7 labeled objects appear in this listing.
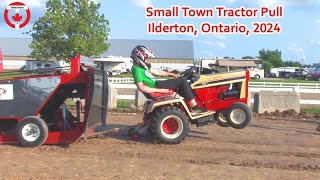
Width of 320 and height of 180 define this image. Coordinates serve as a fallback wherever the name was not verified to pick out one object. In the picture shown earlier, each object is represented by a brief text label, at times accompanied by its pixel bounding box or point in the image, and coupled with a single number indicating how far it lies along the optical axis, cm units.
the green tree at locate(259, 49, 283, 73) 11412
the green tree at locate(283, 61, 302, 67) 11952
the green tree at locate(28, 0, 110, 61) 4216
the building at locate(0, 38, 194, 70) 9200
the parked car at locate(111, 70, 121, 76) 5744
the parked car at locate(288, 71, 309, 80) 6031
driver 878
